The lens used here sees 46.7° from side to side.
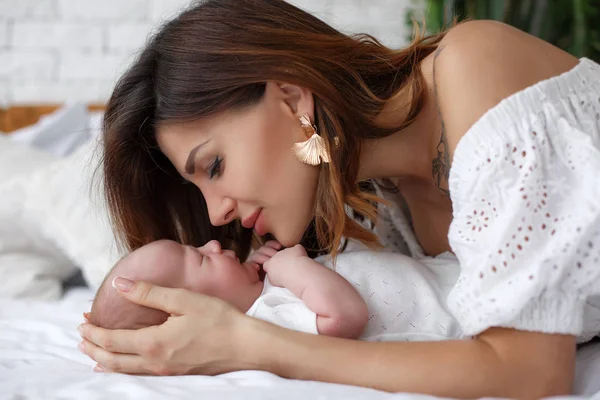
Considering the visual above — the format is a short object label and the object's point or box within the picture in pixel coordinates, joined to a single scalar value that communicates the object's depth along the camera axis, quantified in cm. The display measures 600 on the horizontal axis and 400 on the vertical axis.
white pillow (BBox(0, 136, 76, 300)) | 195
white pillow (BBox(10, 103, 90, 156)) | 260
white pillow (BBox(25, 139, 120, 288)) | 198
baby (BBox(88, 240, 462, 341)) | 120
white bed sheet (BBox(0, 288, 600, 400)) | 97
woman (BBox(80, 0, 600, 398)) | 101
